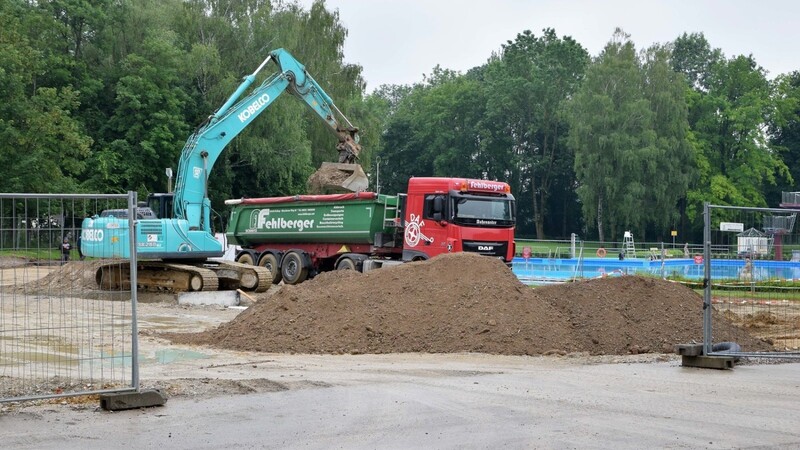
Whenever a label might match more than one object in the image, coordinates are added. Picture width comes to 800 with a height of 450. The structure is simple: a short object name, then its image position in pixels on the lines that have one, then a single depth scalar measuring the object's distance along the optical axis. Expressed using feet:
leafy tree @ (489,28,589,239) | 269.64
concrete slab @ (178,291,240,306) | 71.36
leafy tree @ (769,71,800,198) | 263.90
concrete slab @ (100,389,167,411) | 26.76
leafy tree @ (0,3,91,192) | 139.23
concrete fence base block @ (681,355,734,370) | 37.50
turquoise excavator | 73.00
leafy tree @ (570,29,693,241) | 226.38
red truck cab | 78.02
